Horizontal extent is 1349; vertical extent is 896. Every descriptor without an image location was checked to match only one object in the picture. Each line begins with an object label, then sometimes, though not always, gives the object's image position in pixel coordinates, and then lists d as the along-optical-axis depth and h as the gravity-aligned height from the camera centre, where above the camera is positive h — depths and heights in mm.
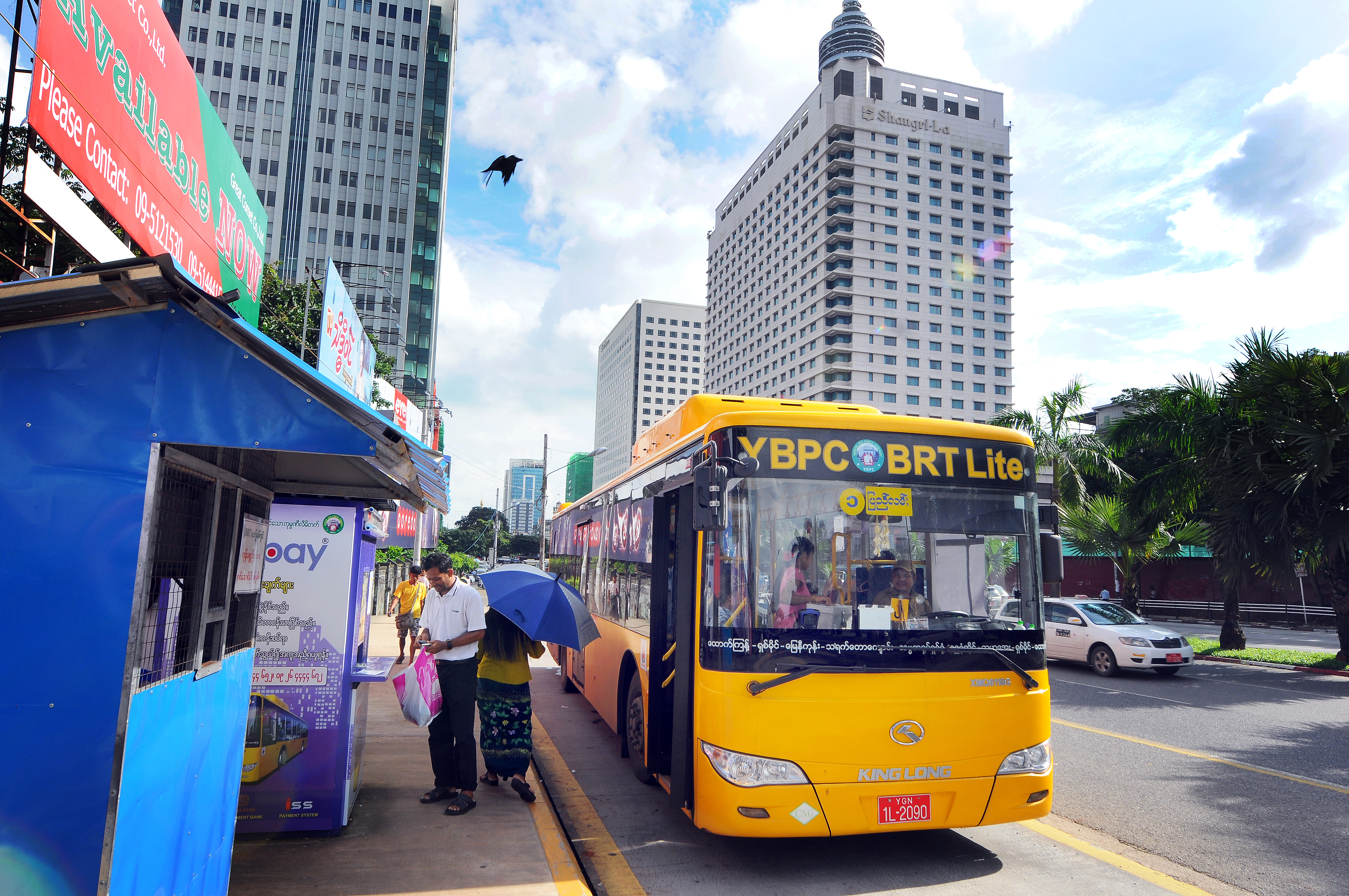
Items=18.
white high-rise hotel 97938 +40988
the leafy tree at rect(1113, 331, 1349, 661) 14016 +2141
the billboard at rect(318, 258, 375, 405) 9641 +2887
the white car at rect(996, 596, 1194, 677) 13719 -1261
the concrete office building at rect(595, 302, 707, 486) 167250 +42037
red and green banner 4105 +2610
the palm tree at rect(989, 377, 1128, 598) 22266 +3539
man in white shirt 5809 -933
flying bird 7652 +3839
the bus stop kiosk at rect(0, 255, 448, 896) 2576 +35
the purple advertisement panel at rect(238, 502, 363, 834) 5012 -813
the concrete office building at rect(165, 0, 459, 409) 75125 +40923
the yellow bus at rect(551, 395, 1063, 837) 4645 -403
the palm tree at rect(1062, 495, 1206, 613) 21016 +1001
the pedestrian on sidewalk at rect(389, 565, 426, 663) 13289 -825
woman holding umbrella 6156 -1123
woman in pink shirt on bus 4805 -158
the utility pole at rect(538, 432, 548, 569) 39281 +871
